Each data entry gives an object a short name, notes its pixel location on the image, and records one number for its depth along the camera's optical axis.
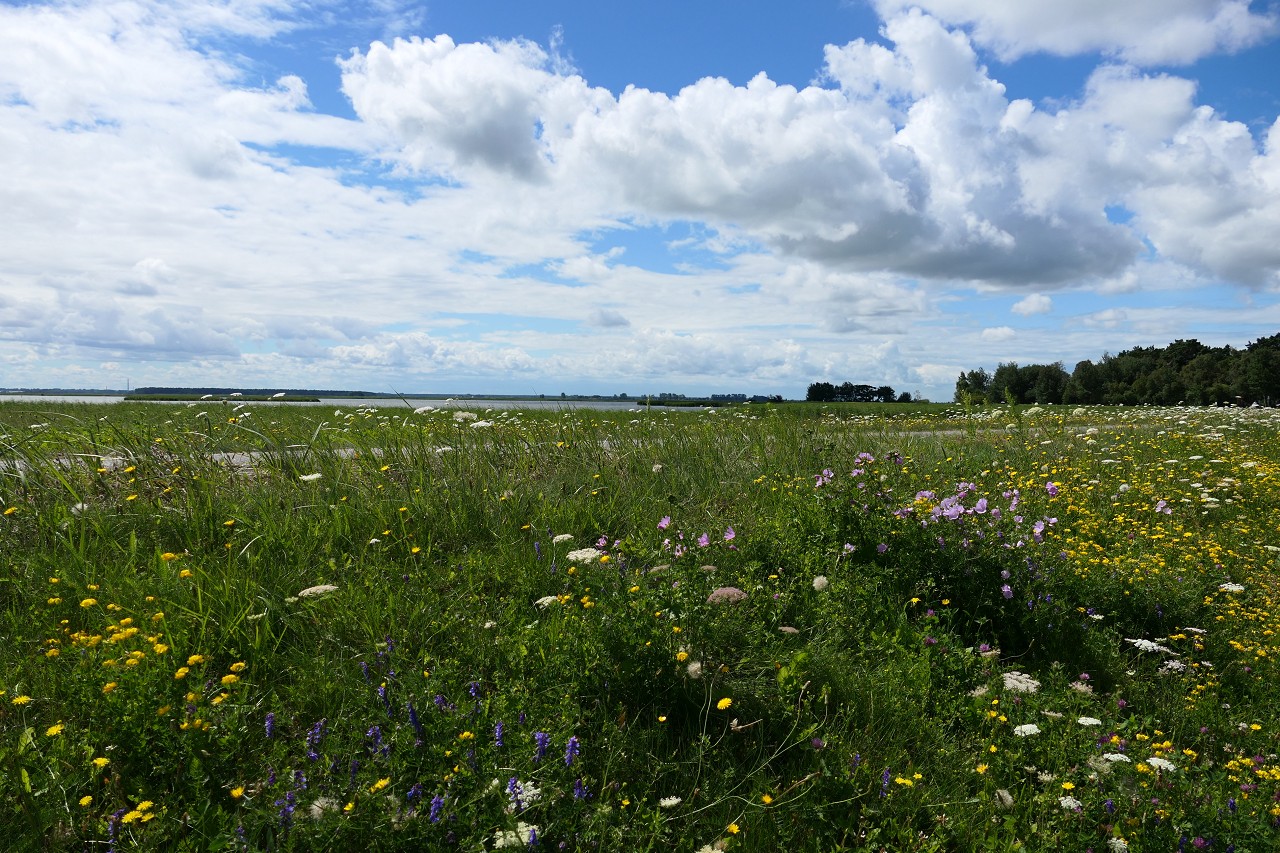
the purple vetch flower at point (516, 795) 2.25
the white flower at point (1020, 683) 3.29
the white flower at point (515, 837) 2.15
